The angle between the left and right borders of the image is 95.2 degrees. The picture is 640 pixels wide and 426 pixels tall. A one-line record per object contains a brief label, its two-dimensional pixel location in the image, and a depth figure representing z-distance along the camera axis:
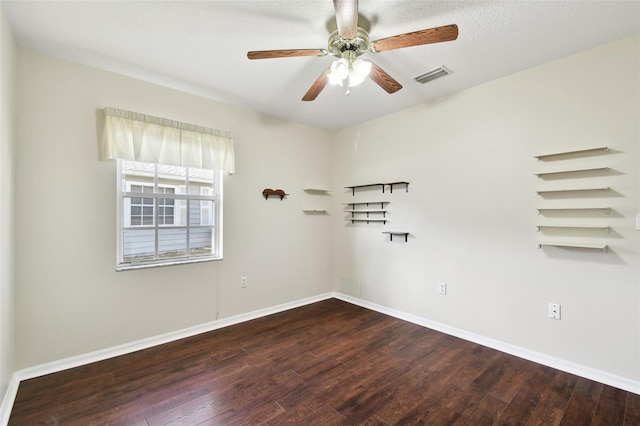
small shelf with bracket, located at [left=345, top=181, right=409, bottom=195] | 3.55
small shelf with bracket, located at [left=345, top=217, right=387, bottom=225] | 3.80
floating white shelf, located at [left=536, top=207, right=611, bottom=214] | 2.24
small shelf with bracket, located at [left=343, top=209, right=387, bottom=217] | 3.79
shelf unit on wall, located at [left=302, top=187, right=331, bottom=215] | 4.20
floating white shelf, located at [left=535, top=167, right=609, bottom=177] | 2.24
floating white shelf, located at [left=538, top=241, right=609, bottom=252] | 2.20
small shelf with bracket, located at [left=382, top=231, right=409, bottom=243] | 3.51
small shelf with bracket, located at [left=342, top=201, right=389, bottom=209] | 3.82
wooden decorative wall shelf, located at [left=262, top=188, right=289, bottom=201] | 3.73
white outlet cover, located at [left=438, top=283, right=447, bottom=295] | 3.18
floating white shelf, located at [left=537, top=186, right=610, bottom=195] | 2.22
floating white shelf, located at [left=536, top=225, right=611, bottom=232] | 2.22
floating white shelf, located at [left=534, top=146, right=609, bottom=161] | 2.23
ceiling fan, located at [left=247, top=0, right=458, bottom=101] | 1.65
